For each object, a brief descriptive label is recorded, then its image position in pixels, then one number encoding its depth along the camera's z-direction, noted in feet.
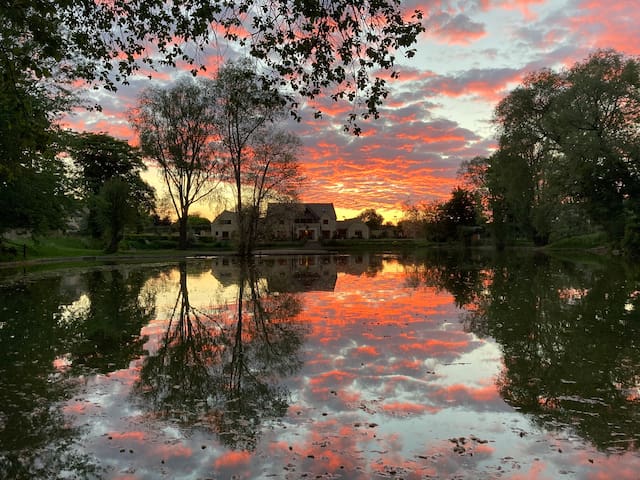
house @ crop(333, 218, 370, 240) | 359.25
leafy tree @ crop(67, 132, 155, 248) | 206.39
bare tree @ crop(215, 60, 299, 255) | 130.41
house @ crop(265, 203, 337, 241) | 277.40
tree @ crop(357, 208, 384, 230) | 399.65
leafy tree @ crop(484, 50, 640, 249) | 114.36
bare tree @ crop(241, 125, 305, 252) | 141.79
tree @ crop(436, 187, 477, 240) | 235.61
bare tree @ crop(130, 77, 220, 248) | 149.59
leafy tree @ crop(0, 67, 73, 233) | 81.14
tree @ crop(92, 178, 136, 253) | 144.77
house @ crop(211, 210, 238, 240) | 344.69
